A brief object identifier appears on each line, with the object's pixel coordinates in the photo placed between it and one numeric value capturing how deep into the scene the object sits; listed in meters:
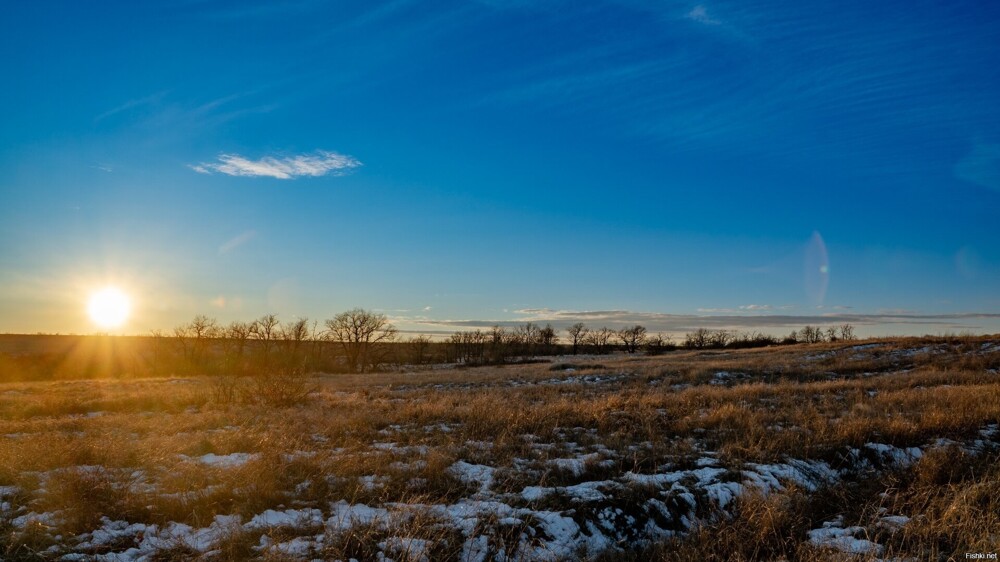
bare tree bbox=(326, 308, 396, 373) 89.00
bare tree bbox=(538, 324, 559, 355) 135.30
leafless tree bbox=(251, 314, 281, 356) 88.62
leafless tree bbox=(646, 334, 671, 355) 105.75
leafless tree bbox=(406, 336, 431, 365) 108.95
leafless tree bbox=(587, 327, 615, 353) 140.38
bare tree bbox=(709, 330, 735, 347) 112.69
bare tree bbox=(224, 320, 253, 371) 82.28
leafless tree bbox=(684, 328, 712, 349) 119.61
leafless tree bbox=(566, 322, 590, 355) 139.00
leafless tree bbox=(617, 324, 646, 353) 133.70
